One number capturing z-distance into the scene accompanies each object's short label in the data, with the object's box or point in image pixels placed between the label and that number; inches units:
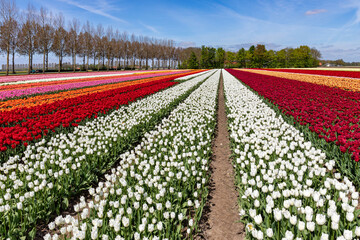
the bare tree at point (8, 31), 1530.0
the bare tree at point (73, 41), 2132.1
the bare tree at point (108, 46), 2637.6
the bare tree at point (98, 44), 2512.3
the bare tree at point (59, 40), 1958.9
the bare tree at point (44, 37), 1785.2
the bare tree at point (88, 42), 2312.0
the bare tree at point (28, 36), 1691.7
